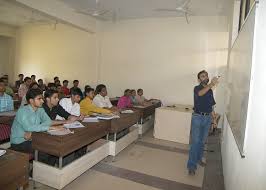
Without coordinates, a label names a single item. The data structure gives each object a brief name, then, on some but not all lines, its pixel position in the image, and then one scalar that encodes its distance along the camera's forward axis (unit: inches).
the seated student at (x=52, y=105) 125.1
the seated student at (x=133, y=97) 236.9
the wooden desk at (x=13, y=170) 70.1
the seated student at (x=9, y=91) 238.7
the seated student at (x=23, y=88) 230.5
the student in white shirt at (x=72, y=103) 142.3
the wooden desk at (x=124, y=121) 142.1
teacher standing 128.5
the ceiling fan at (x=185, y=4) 195.4
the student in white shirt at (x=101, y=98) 189.3
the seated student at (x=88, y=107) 158.5
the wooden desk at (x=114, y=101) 252.6
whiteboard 65.1
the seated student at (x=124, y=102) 206.7
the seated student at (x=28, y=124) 100.2
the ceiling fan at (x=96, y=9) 201.5
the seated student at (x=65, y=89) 275.9
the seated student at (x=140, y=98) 240.8
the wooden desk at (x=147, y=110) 202.3
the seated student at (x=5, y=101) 158.5
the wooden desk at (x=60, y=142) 97.3
